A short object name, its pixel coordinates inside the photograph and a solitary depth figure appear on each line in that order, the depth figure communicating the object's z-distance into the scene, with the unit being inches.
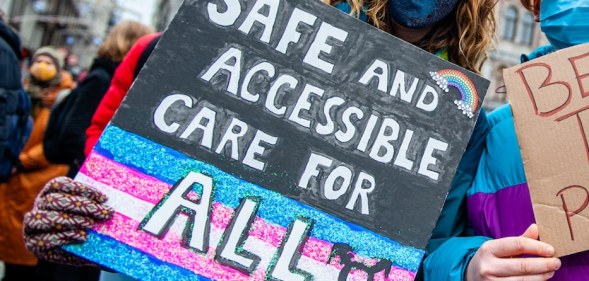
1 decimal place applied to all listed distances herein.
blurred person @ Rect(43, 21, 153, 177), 128.3
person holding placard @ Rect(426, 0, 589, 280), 46.7
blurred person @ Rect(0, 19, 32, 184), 128.3
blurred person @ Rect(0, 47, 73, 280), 159.5
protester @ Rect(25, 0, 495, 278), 57.0
